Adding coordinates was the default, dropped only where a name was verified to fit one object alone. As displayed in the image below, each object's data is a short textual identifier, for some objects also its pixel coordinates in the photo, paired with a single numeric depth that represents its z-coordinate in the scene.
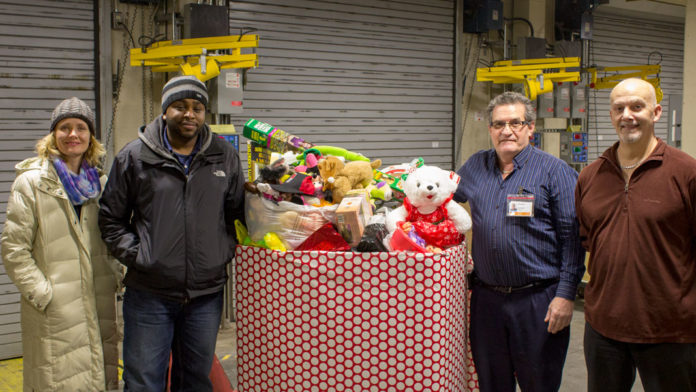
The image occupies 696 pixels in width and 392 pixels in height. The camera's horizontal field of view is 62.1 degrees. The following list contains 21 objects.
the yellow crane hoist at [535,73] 6.38
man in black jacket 2.41
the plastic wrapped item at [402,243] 2.30
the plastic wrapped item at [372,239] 2.35
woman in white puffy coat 2.62
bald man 2.09
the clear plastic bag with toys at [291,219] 2.43
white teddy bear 2.42
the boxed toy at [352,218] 2.33
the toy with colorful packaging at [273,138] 2.85
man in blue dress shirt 2.37
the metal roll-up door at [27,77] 4.41
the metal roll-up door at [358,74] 5.76
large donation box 2.27
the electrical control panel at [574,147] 7.52
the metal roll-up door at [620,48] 8.52
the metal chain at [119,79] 4.88
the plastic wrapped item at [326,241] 2.42
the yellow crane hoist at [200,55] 4.34
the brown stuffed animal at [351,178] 2.50
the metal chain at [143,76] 5.02
